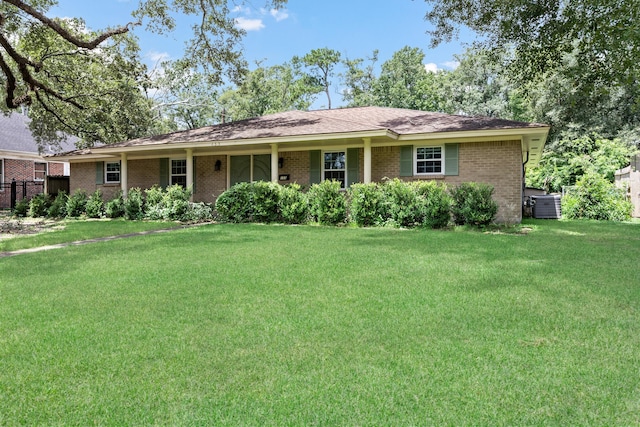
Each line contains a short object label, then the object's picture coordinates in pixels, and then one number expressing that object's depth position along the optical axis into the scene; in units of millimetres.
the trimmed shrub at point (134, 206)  14953
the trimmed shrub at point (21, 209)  17359
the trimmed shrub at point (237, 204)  13180
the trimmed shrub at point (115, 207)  15547
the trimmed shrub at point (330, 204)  12156
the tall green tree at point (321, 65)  37844
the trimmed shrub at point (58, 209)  16641
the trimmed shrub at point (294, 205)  12477
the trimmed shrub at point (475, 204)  10828
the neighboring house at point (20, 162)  23344
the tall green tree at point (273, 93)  37594
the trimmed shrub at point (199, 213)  14133
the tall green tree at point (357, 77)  38875
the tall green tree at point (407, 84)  35062
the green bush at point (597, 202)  15062
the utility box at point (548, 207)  15648
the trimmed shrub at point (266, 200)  12828
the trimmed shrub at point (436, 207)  11031
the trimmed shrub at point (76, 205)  16453
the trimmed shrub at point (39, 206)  17109
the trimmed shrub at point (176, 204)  14086
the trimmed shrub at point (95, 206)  15961
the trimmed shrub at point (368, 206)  11719
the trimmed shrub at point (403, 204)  11273
